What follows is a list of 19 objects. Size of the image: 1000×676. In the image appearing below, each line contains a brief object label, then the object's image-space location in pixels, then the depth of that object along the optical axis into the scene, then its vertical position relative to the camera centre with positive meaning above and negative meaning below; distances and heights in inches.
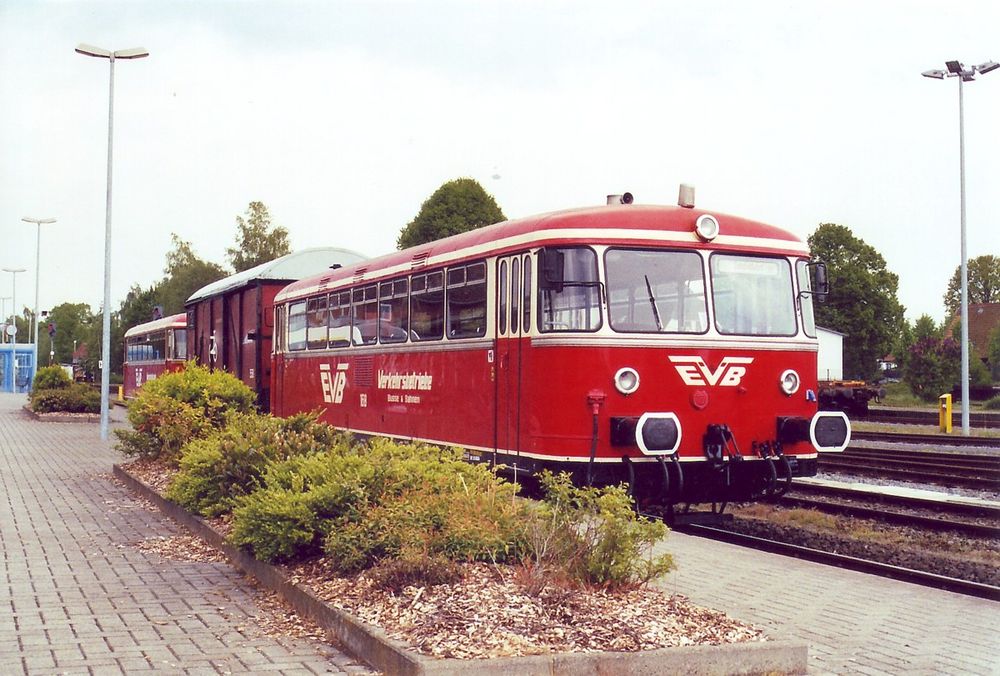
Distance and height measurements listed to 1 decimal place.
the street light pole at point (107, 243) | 1033.5 +125.4
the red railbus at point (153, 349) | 1373.0 +43.8
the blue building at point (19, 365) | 2709.2 +41.7
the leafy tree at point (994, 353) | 2018.0 +54.0
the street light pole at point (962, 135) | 1070.0 +253.4
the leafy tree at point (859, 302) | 2856.8 +206.6
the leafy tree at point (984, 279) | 3686.0 +338.6
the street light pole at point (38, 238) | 2367.1 +295.4
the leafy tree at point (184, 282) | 3102.9 +273.6
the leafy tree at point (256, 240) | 3009.4 +374.1
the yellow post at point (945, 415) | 1127.0 -31.3
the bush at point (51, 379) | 1534.2 +2.6
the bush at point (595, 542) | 264.4 -37.4
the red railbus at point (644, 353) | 408.5 +11.0
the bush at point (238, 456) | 402.9 -26.8
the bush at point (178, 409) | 603.5 -14.8
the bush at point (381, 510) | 278.5 -33.4
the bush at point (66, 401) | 1368.1 -24.1
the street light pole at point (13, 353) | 2594.5 +65.2
